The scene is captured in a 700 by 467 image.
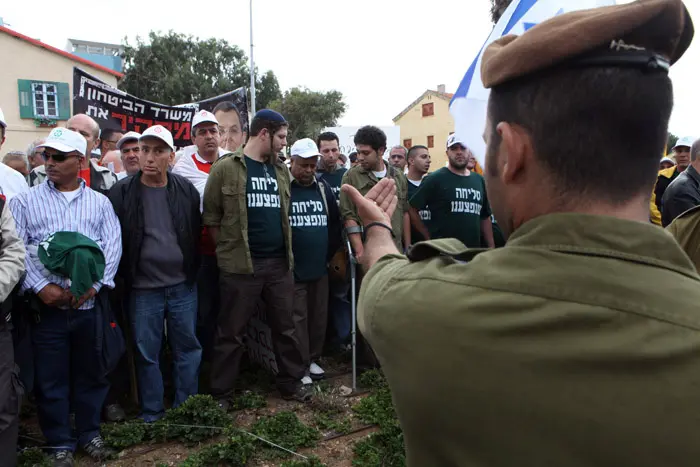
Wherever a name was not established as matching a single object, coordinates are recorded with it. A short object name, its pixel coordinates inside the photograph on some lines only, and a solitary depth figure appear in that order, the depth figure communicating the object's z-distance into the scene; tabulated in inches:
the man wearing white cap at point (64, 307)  135.6
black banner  279.7
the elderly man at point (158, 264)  153.6
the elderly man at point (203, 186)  184.7
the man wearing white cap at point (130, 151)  199.2
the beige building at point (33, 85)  880.3
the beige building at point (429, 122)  1731.1
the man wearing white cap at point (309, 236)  186.4
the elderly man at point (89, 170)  182.4
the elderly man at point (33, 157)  216.4
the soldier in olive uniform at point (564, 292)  28.0
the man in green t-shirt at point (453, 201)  220.5
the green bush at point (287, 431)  146.6
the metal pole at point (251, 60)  887.7
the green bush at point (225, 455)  134.5
